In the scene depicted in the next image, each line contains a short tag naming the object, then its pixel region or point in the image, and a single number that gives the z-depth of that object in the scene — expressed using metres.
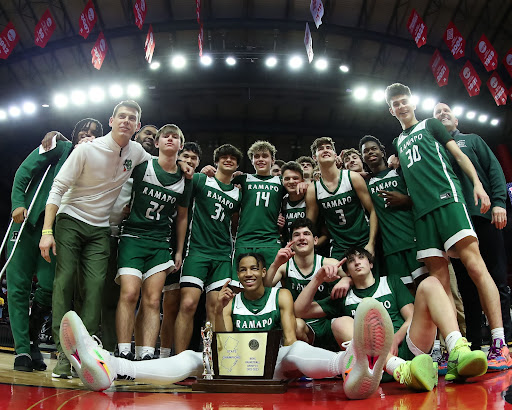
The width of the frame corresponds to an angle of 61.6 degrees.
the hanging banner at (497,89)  11.09
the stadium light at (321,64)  12.16
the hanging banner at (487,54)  9.77
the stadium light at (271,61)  12.20
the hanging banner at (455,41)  9.66
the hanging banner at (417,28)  9.36
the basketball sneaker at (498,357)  2.75
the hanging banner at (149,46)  9.48
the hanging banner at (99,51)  9.77
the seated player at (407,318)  2.23
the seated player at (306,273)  3.40
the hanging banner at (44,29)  8.88
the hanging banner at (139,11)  8.44
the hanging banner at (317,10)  8.33
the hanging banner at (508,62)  10.90
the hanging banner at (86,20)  9.03
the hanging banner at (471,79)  10.67
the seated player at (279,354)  1.98
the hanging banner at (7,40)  9.43
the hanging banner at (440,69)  10.64
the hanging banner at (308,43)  9.55
